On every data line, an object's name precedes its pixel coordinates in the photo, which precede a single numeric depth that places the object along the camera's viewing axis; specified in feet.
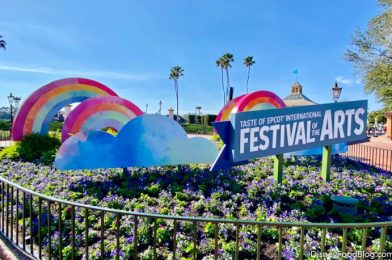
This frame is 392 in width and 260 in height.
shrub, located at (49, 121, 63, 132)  87.98
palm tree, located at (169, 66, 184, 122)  189.67
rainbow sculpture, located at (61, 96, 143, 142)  24.56
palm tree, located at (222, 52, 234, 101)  171.59
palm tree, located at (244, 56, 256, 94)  168.25
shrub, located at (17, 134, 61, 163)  28.48
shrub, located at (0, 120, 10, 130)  98.46
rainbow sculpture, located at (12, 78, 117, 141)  29.60
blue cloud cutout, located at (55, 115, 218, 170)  19.08
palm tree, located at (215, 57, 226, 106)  173.21
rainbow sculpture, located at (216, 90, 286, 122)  32.04
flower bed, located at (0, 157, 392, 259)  12.42
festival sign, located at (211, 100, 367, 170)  16.65
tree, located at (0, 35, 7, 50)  118.62
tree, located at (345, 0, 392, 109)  59.00
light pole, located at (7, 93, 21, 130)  90.48
